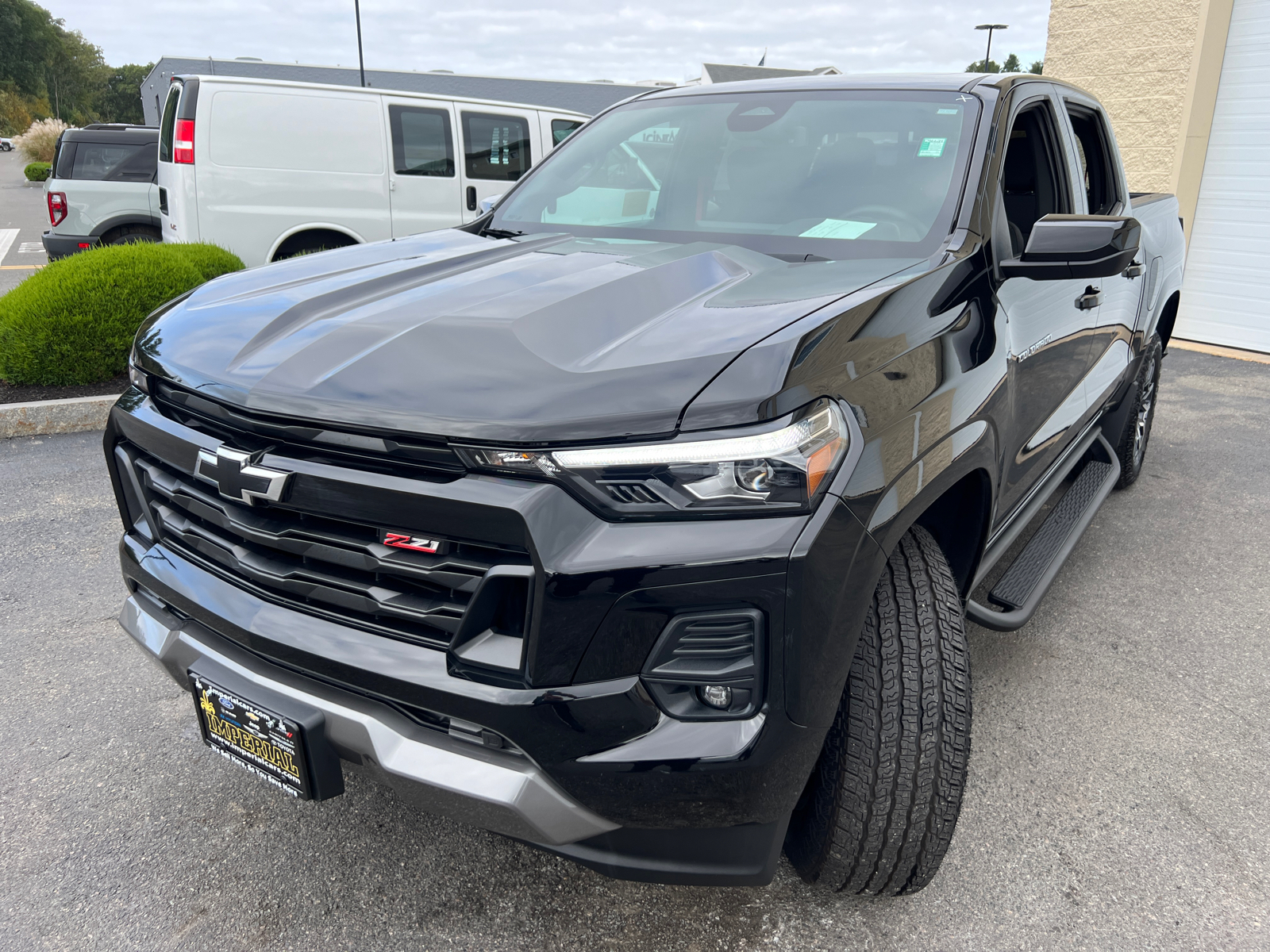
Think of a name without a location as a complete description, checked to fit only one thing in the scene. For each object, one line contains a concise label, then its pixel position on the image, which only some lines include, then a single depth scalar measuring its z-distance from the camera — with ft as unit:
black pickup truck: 4.62
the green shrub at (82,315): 18.19
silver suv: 29.73
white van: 23.29
